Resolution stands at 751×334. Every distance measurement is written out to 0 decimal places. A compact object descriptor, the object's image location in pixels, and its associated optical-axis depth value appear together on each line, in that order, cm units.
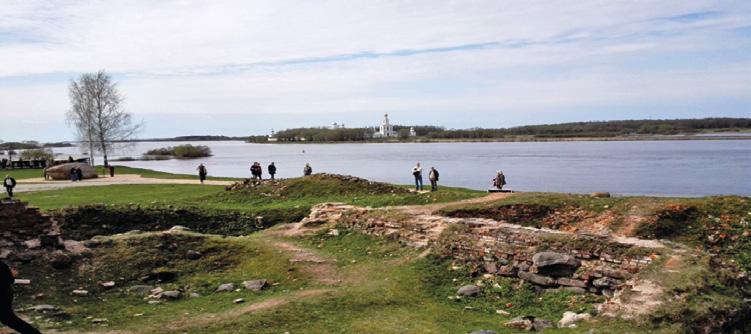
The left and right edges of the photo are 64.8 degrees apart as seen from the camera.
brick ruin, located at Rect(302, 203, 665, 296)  1104
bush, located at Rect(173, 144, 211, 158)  9462
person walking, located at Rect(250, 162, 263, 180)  3259
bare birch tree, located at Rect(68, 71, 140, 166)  5197
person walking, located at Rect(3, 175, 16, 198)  2380
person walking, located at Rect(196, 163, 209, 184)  3356
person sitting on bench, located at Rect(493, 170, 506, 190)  2527
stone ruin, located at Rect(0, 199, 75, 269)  1255
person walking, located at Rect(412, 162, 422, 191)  2755
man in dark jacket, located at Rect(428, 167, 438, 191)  2681
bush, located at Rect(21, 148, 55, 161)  5653
